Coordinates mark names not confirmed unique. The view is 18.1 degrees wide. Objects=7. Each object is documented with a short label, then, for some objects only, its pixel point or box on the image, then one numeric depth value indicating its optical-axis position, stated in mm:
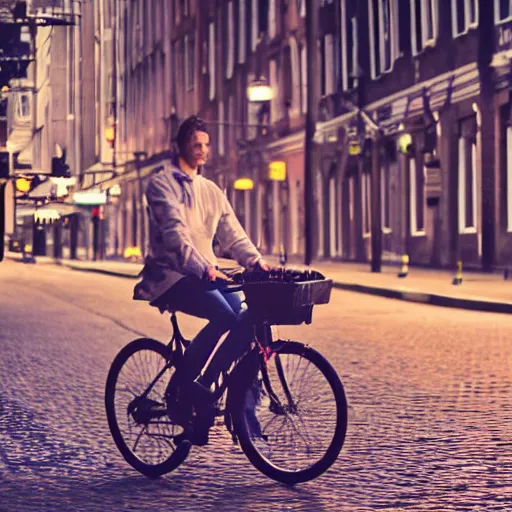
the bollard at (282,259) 32781
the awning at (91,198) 64062
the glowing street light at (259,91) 42562
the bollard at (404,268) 31266
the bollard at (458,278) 27684
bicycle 7309
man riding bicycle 7555
